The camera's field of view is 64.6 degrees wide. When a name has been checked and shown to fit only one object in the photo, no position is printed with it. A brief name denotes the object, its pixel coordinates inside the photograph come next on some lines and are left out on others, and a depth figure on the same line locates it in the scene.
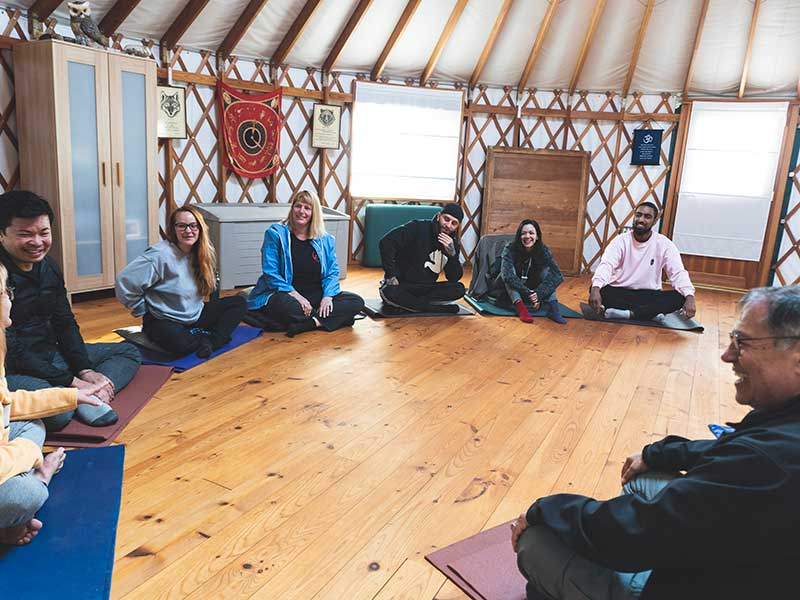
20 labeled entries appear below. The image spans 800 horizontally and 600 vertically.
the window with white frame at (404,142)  6.23
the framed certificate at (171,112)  4.96
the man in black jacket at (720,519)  0.89
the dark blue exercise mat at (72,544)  1.40
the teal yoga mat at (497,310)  4.51
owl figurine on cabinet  4.05
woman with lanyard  4.42
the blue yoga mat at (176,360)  2.99
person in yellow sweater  1.48
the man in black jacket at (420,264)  4.24
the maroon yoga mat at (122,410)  2.15
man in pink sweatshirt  4.37
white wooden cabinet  3.92
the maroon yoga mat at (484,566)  1.49
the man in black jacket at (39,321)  2.15
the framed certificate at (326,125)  5.95
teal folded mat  6.25
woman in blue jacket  3.71
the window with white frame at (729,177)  5.97
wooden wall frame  6.52
